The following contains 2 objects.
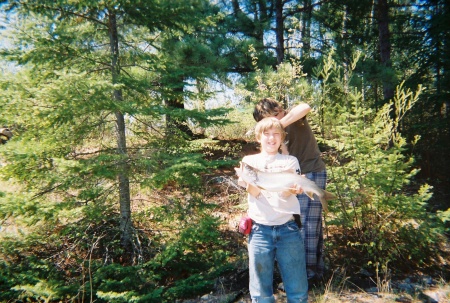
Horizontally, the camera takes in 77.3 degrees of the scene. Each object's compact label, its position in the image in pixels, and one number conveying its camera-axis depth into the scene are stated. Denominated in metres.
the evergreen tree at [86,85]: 3.30
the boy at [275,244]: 2.24
